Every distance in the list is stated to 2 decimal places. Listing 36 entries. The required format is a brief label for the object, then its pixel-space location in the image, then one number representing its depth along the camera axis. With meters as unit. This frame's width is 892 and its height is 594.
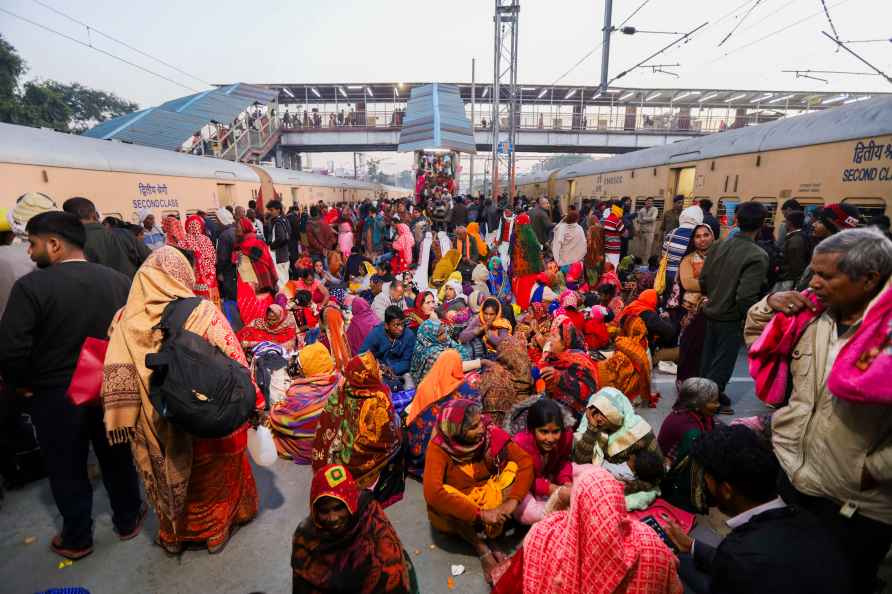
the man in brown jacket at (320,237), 8.66
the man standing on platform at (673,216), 7.98
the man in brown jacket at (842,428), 1.34
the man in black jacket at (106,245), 3.41
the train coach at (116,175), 5.35
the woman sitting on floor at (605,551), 1.38
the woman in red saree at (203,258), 5.74
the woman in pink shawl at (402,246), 8.79
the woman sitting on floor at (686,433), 2.50
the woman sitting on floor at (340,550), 1.58
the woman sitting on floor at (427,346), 3.91
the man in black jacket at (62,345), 2.07
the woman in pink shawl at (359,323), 4.68
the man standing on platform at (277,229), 7.77
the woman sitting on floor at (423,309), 4.84
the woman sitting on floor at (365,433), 2.76
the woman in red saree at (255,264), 5.73
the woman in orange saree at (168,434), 2.11
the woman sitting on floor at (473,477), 2.30
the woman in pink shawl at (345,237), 9.65
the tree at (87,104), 33.41
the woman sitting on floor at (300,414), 3.36
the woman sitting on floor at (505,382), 3.19
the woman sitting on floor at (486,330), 4.12
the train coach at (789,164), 4.72
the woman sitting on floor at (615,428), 2.44
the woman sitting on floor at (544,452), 2.49
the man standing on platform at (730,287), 3.28
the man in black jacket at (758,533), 1.24
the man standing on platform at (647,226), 8.90
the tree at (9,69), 22.80
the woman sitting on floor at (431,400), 3.05
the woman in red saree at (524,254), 6.64
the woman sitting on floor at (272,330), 4.74
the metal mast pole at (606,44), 9.91
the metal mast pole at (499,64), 16.77
